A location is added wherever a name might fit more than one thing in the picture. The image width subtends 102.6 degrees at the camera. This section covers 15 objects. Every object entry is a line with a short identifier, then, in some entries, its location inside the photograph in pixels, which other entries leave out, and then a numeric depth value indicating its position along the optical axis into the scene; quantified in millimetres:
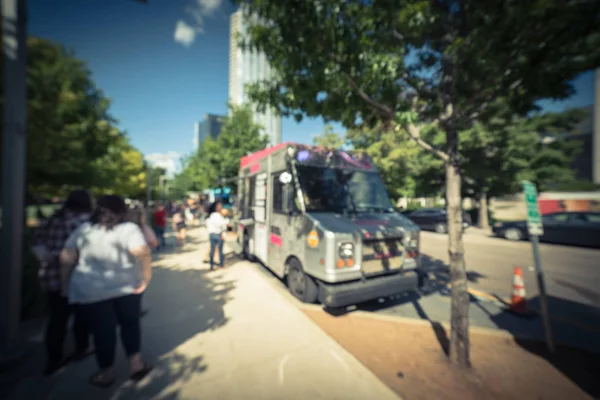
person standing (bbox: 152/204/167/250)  8562
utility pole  1895
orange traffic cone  4191
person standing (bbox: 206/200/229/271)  6062
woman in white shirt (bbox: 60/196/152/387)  2166
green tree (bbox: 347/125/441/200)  18562
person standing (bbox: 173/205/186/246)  9125
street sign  3241
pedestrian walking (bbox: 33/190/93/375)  2434
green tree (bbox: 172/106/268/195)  14969
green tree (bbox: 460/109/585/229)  14492
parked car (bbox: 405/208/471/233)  15134
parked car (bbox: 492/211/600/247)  10125
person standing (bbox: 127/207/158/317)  2760
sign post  3049
